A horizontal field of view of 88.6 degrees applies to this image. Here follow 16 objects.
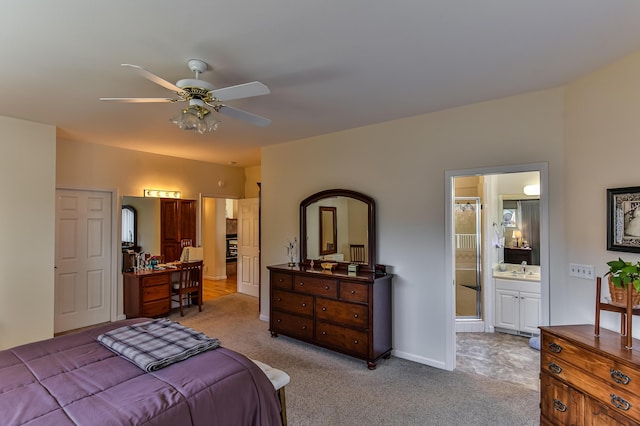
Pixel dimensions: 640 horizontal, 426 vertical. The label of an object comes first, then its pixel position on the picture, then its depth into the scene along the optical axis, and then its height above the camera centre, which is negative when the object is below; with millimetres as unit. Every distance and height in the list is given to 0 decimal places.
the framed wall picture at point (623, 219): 2182 -13
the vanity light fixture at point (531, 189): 4590 +392
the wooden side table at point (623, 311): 1948 -591
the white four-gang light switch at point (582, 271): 2502 -422
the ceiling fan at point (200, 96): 2094 +817
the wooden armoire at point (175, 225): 5637 -135
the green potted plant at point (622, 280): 1947 -384
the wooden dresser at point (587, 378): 1781 -969
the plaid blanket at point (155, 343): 1844 -785
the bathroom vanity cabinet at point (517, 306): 4172 -1158
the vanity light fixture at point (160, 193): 5402 +416
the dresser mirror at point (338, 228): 3889 -132
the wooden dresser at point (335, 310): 3410 -1046
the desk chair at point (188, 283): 5286 -1087
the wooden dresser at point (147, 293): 4816 -1139
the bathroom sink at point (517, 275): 4265 -780
